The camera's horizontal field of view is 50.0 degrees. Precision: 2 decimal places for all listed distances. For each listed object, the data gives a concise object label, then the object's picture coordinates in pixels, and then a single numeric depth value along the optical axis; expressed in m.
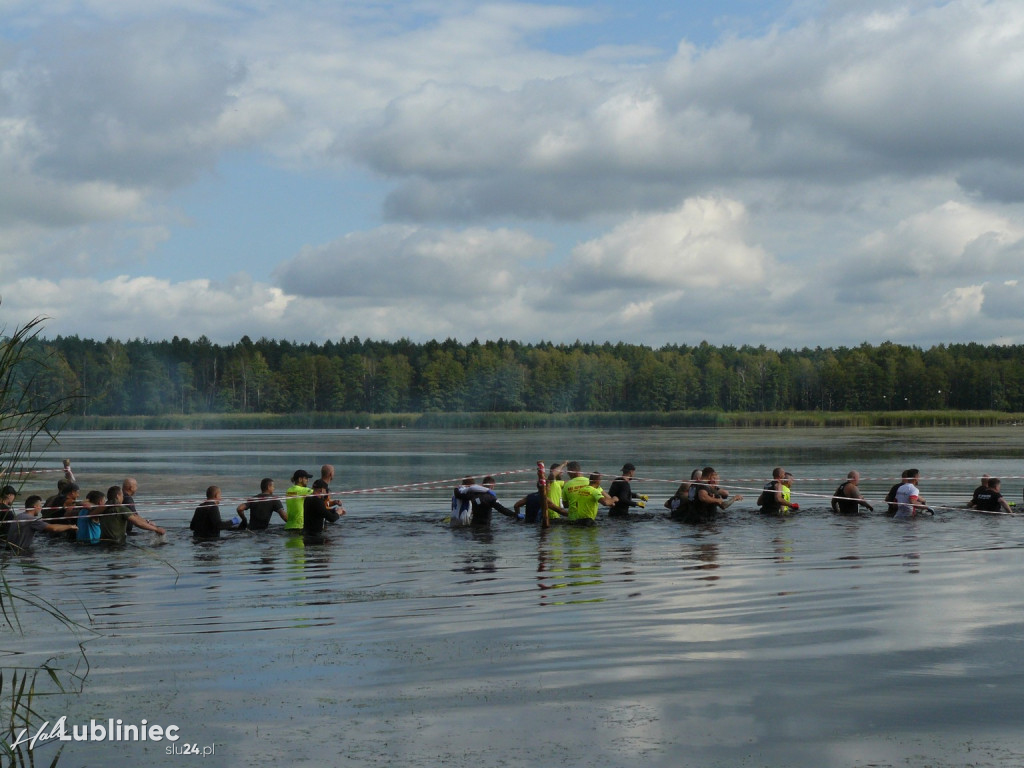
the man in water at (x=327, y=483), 21.10
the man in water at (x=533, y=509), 22.47
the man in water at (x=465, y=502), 21.36
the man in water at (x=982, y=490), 23.45
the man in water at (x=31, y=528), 15.97
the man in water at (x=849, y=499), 23.44
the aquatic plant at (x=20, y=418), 7.02
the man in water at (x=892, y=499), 23.20
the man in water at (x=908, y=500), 23.02
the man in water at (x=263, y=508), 21.19
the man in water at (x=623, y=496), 23.03
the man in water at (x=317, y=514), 20.52
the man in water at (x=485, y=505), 21.31
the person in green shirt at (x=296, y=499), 20.47
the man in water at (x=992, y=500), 23.23
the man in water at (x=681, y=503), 22.72
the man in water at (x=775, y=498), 23.19
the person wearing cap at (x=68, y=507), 19.75
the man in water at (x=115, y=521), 18.62
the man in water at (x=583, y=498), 21.77
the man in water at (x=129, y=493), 19.98
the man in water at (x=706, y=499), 22.16
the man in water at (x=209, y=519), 20.06
